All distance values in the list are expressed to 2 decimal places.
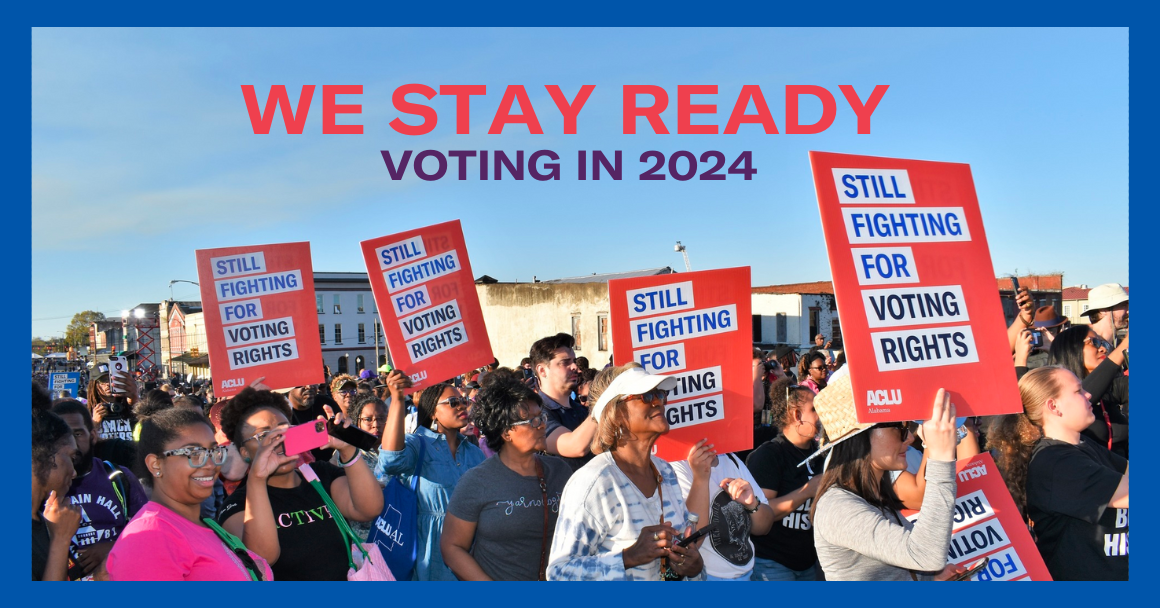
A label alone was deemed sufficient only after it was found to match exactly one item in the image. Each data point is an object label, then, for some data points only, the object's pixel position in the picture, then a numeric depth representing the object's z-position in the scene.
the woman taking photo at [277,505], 3.60
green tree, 108.49
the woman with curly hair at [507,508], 4.18
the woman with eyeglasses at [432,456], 4.96
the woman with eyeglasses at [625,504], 3.37
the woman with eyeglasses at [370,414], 6.64
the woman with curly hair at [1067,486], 4.04
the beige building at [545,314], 38.06
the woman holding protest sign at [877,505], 3.37
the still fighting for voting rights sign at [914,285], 3.89
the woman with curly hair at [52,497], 3.65
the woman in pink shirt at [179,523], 3.16
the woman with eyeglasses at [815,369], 11.50
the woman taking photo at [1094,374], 5.69
